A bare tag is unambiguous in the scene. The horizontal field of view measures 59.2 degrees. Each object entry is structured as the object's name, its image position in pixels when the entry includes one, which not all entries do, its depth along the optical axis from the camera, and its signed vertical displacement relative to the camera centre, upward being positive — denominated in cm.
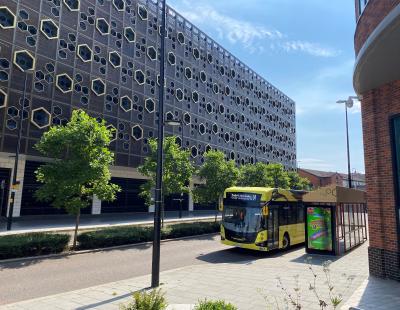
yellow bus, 1597 -70
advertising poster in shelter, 1611 -108
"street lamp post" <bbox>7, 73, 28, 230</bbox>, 2203 +47
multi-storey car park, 2758 +1211
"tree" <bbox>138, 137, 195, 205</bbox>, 2442 +227
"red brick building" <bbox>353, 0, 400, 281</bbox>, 1026 +185
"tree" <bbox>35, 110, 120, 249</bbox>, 1653 +167
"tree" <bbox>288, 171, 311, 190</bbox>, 5772 +378
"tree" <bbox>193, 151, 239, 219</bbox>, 2775 +194
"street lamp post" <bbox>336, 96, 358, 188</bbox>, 1363 +444
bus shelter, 1575 -68
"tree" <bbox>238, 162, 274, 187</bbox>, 3675 +276
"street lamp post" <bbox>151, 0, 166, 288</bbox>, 1011 +39
